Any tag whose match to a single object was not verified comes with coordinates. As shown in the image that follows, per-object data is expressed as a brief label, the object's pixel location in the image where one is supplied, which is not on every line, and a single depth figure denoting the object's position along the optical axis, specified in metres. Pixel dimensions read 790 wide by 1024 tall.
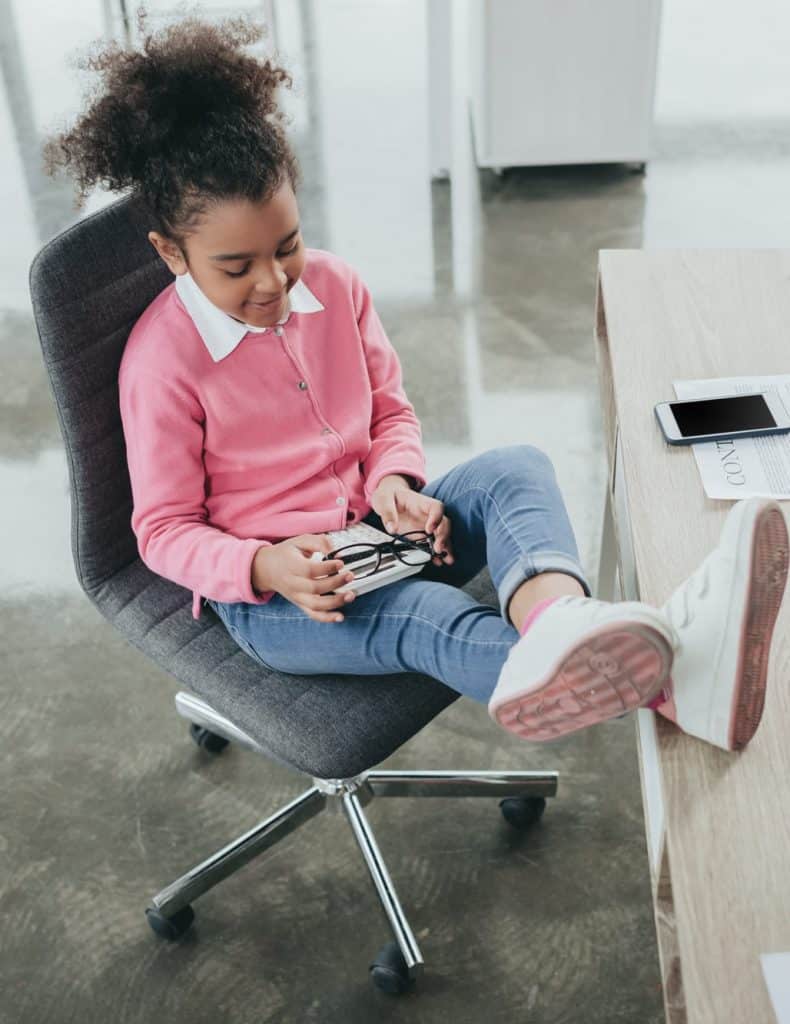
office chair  1.25
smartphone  1.26
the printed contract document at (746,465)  1.19
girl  1.19
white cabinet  3.11
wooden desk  0.83
